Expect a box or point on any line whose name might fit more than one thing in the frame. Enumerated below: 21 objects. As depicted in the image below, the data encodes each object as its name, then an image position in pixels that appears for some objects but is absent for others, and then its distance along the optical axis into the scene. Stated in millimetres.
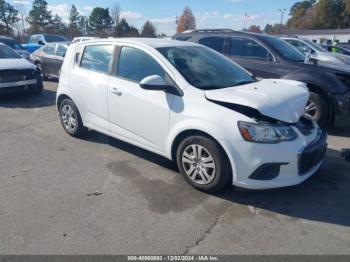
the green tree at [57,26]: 60503
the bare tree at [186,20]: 93812
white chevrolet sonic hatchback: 3463
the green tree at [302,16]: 89162
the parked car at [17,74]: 8506
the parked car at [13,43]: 15770
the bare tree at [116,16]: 60250
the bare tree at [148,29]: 77300
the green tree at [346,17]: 75875
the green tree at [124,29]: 59403
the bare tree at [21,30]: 50453
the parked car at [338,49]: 17392
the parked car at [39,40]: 18250
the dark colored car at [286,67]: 5895
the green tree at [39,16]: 61469
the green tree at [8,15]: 55469
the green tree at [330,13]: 77562
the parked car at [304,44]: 11745
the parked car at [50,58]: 11531
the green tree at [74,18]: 72438
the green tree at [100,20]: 70875
